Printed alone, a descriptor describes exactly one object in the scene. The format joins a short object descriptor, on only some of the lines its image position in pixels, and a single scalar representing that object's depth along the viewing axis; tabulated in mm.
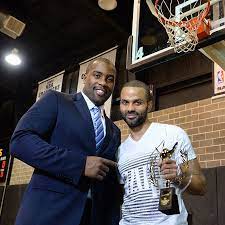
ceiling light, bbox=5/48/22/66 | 6953
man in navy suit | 1719
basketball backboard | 2652
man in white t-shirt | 1820
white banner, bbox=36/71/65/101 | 6852
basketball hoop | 2656
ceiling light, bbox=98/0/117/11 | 5321
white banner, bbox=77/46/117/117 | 5609
